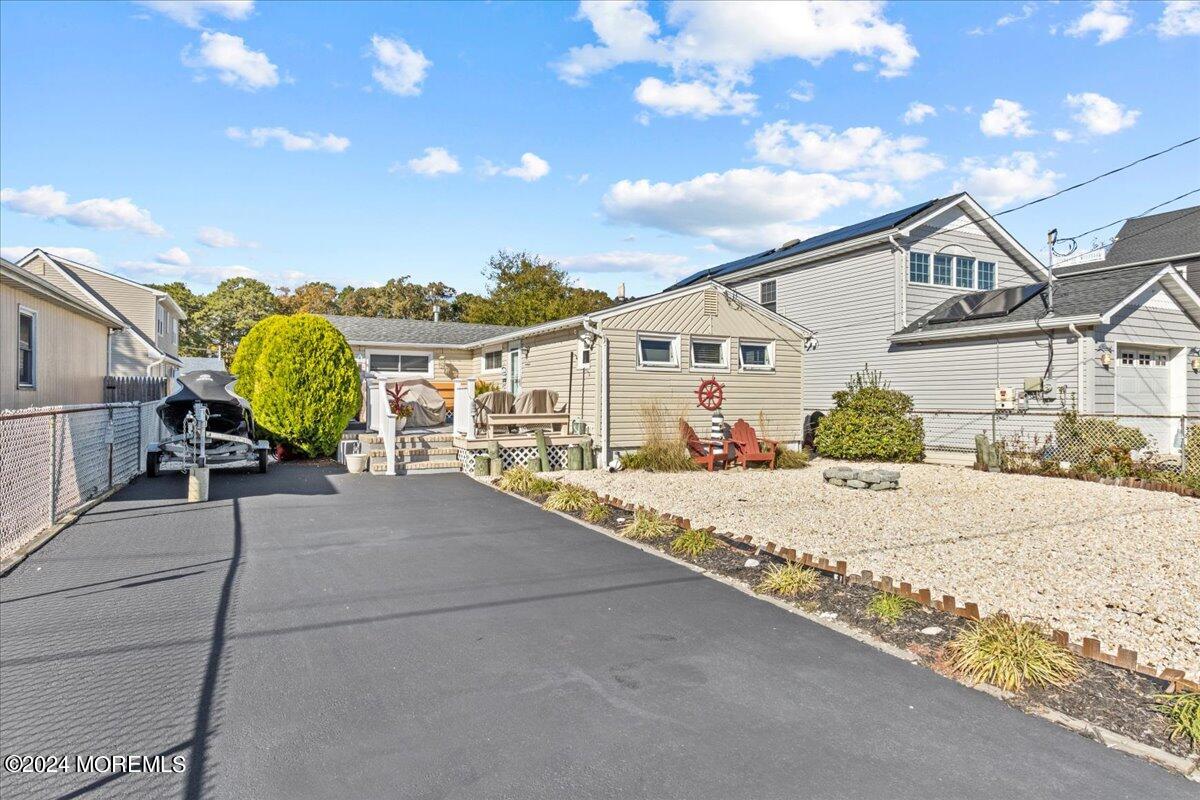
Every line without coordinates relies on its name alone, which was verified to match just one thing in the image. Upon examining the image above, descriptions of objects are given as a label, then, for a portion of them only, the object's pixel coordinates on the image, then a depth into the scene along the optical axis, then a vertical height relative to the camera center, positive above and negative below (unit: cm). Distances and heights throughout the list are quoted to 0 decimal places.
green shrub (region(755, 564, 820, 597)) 534 -147
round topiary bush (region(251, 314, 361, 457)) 1354 +39
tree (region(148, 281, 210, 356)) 4862 +566
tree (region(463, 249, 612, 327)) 3497 +636
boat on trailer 1111 -51
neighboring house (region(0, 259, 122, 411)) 948 +101
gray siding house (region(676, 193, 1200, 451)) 1458 +231
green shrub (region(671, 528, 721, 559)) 661 -144
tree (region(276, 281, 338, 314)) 4725 +786
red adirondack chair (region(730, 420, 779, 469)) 1373 -88
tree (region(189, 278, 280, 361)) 4825 +690
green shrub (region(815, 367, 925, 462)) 1517 -51
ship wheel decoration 1454 +29
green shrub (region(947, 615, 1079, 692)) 373 -150
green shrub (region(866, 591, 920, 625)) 473 -151
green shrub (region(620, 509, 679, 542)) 729 -142
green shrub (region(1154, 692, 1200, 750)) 312 -154
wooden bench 1304 -31
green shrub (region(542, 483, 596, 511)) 898 -133
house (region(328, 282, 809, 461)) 1357 +107
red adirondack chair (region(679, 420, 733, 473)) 1337 -95
